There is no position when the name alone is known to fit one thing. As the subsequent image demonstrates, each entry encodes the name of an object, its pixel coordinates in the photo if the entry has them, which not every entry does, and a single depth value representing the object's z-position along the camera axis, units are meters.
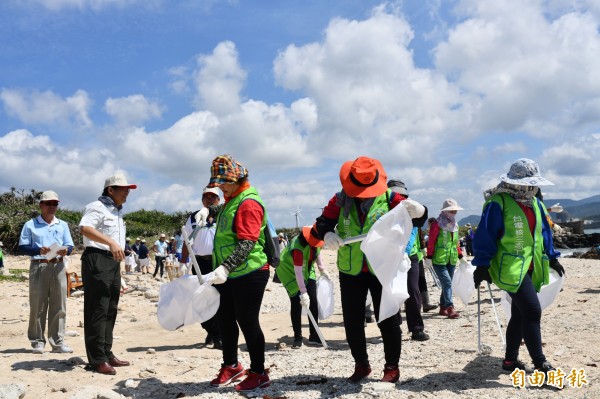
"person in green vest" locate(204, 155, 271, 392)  4.70
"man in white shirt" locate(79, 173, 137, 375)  5.68
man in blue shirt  6.96
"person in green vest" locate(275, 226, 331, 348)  7.13
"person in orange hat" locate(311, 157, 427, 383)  4.62
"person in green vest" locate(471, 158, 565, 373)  4.80
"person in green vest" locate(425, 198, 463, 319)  9.46
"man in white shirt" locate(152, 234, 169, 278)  22.45
